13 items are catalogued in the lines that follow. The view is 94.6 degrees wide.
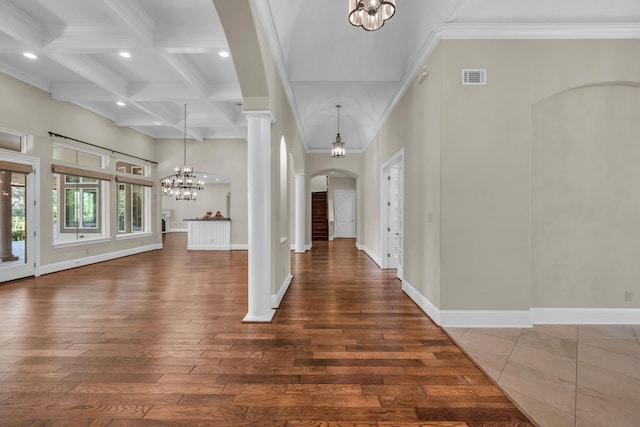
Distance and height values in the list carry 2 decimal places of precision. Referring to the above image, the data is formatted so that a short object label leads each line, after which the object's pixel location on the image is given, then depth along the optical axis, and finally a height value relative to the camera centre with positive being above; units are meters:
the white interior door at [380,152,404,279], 6.51 -0.07
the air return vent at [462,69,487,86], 3.45 +1.56
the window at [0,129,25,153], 5.60 +1.40
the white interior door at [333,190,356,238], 14.83 -0.09
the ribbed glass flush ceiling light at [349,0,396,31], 2.11 +1.46
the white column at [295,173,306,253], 9.67 +0.08
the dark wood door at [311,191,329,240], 13.31 -0.26
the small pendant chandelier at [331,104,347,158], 7.20 +1.54
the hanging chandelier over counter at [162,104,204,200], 8.70 +0.84
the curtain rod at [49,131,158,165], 6.51 +1.73
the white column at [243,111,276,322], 3.69 +0.00
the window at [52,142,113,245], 6.86 +0.43
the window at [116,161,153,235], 8.87 +0.45
